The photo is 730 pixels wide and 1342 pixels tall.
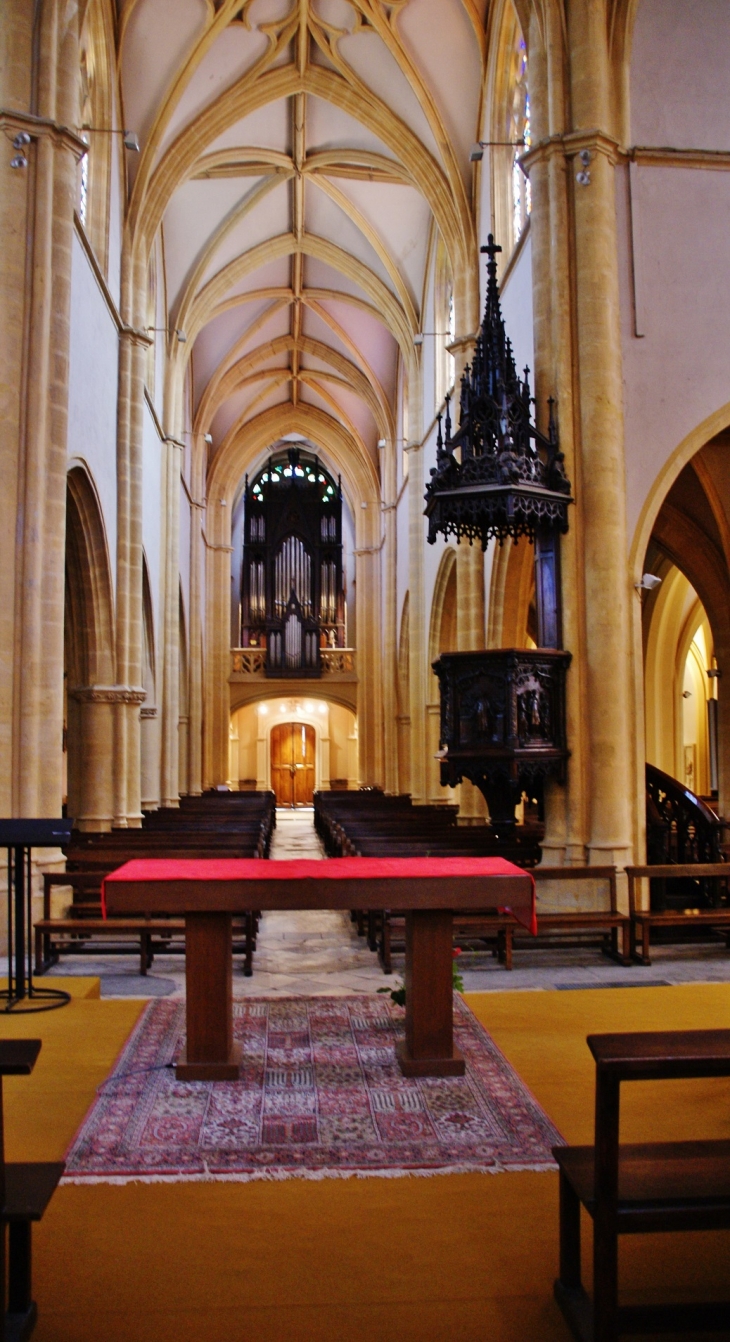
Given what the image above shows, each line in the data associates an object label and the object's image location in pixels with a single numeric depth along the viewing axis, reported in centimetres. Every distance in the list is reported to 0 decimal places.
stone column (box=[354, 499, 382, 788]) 2973
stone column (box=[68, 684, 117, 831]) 1403
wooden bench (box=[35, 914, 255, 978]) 766
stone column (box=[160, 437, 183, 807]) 1964
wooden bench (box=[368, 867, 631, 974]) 791
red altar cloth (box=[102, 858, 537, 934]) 490
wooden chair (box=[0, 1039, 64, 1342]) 257
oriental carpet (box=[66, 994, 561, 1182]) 384
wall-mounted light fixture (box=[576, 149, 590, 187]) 1005
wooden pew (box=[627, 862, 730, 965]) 815
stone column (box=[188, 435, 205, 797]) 2511
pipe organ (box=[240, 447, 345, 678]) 3275
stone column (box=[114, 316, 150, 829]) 1430
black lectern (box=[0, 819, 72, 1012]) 562
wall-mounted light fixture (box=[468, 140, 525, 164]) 1334
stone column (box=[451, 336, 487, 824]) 1455
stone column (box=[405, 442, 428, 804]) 1988
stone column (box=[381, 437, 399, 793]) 2597
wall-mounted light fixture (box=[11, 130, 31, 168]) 943
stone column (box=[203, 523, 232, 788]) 3000
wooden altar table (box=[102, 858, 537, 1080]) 484
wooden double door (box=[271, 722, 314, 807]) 3381
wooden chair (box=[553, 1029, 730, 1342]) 250
